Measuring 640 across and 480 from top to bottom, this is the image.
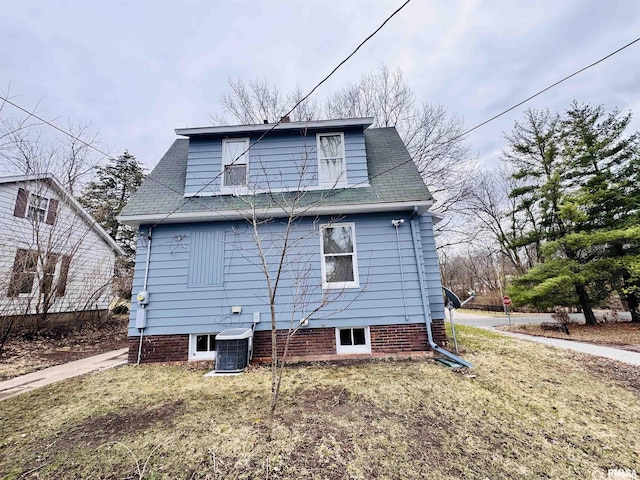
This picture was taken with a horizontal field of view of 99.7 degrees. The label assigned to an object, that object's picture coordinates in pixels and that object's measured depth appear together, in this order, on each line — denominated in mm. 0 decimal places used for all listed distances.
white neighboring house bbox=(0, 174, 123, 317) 9161
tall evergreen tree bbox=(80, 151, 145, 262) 18703
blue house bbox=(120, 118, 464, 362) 5699
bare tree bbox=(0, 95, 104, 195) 9820
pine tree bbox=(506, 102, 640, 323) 10430
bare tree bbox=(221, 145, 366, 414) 5719
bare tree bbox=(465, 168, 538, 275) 18594
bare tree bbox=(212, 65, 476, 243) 13312
